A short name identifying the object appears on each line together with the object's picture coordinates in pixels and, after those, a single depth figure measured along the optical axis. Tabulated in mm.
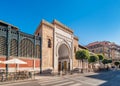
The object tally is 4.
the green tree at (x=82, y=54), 18672
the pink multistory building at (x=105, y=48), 48158
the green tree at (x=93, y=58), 23227
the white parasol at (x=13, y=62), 9369
